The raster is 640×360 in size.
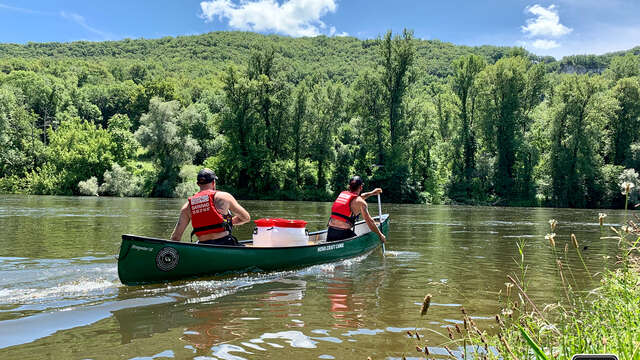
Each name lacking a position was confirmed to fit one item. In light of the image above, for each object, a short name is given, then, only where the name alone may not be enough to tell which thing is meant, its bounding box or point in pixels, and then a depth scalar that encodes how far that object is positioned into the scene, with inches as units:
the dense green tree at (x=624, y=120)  1699.1
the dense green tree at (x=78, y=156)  1777.8
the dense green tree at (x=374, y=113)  1796.3
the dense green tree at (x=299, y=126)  1839.3
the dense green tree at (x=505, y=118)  1760.6
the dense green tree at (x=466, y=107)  1828.2
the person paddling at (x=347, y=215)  422.0
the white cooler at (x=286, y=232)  385.1
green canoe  288.5
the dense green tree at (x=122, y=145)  1868.8
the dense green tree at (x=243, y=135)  1792.6
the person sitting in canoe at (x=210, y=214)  317.7
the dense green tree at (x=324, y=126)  1812.3
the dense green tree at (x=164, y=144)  1658.5
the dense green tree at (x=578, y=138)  1569.9
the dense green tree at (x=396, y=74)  1788.9
